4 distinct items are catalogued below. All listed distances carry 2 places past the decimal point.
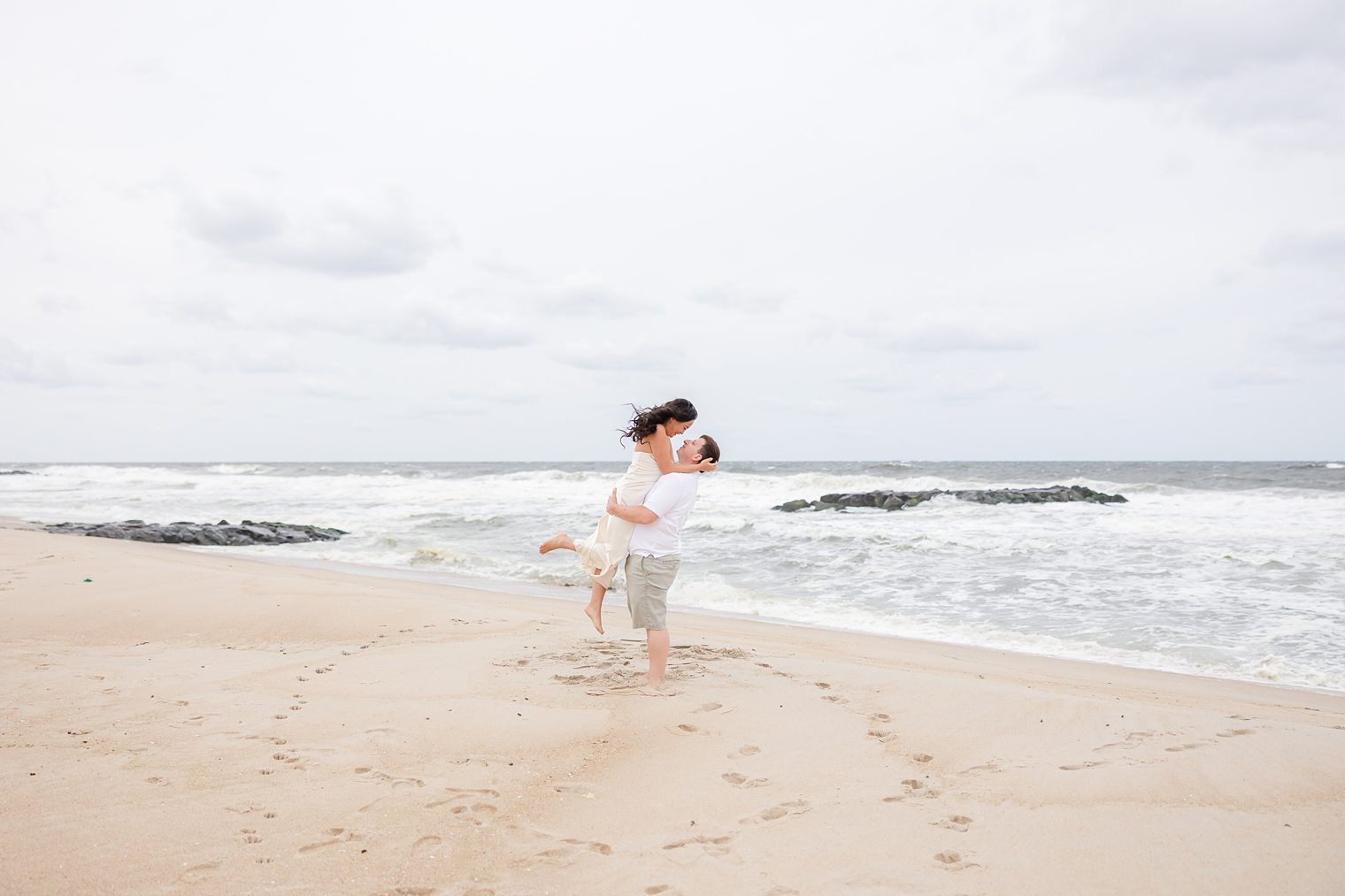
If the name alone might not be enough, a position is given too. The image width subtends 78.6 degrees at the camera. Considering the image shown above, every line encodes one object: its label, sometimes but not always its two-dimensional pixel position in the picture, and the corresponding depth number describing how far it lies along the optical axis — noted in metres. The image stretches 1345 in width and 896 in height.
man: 5.57
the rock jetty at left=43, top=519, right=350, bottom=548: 18.80
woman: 5.54
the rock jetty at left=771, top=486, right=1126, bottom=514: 30.20
